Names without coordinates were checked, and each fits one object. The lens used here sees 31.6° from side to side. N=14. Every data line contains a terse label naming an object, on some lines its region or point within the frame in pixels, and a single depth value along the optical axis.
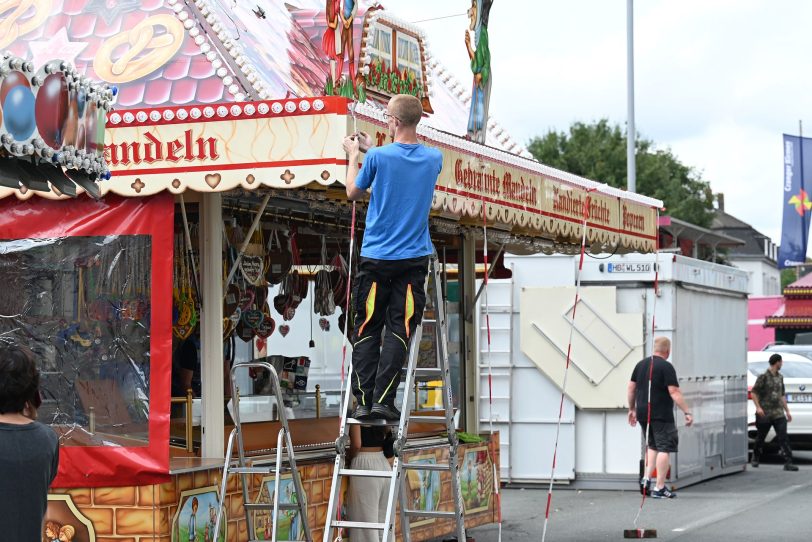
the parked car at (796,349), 25.87
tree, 64.75
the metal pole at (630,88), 25.44
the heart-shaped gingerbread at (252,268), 10.57
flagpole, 33.56
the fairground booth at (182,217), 8.65
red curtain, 8.77
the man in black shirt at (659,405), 15.71
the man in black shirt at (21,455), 5.14
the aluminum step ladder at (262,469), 8.42
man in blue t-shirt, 7.60
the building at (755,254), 108.69
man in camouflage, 20.06
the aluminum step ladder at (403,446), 7.38
